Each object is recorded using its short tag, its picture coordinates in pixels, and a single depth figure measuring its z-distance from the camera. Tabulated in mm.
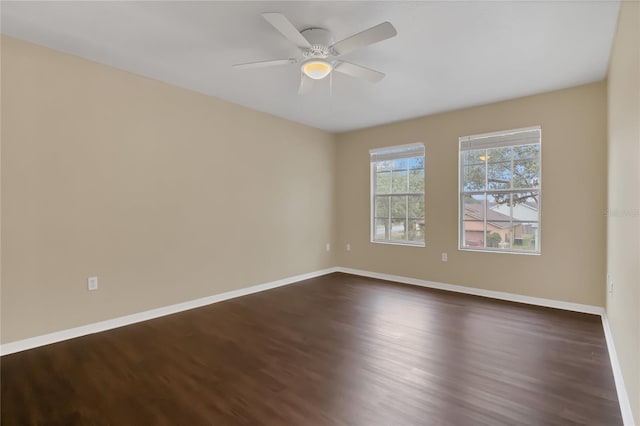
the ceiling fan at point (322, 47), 2004
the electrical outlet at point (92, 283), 2947
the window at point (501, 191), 3865
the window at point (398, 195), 4898
